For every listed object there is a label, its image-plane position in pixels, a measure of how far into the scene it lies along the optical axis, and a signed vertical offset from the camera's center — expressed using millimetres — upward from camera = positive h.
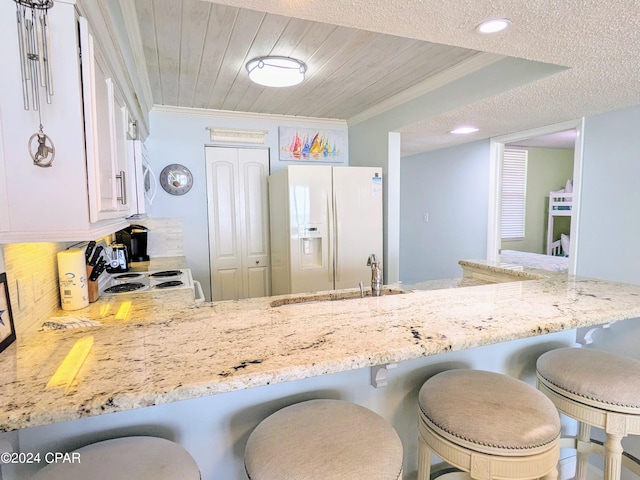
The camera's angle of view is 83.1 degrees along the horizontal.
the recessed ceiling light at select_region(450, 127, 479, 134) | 3059 +693
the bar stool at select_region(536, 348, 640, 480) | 1204 -629
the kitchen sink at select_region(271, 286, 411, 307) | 1814 -444
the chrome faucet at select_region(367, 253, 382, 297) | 1953 -373
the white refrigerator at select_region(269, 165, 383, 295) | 3057 -123
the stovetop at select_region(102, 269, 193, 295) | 2039 -448
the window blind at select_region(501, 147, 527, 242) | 4816 +273
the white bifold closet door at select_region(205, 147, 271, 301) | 3645 -100
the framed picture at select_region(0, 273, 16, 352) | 951 -282
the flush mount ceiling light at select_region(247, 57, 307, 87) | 2303 +912
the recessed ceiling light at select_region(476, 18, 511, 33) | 1237 +646
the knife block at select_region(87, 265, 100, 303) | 1667 -355
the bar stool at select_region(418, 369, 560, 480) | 991 -624
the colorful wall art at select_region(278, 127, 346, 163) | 3818 +712
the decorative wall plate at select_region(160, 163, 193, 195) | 3459 +315
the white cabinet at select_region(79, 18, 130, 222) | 1010 +247
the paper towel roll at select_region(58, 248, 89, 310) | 1456 -268
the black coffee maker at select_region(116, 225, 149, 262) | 3285 -256
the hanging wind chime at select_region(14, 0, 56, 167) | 892 +381
